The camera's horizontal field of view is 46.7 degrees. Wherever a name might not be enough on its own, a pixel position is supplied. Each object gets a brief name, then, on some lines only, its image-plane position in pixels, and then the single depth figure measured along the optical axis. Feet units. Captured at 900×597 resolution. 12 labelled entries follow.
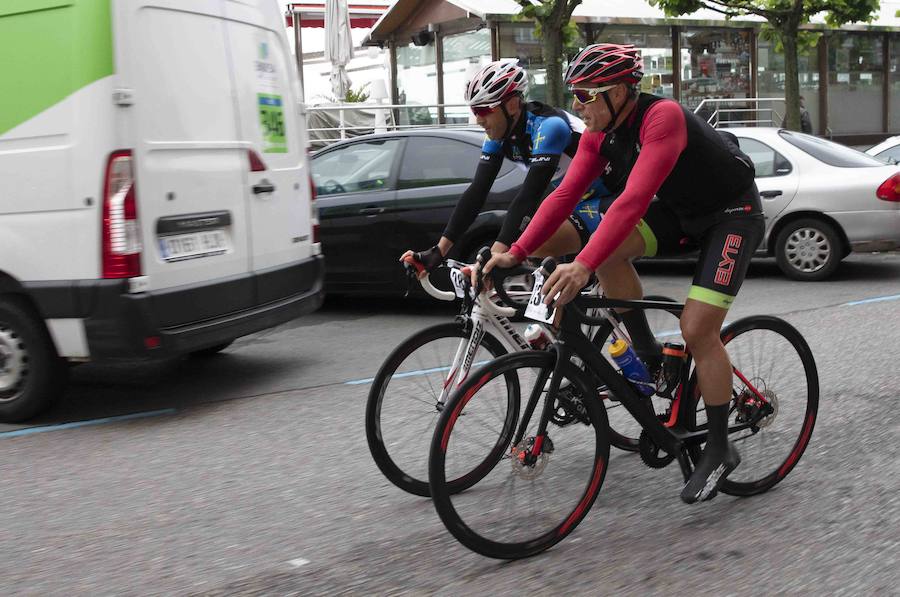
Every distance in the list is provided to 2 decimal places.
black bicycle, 11.12
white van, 17.30
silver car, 31.78
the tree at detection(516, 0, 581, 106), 53.62
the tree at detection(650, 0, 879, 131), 59.26
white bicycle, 13.16
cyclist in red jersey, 11.64
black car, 26.91
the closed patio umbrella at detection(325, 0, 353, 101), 68.33
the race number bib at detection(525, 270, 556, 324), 11.40
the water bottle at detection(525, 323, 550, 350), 12.81
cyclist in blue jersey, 13.99
